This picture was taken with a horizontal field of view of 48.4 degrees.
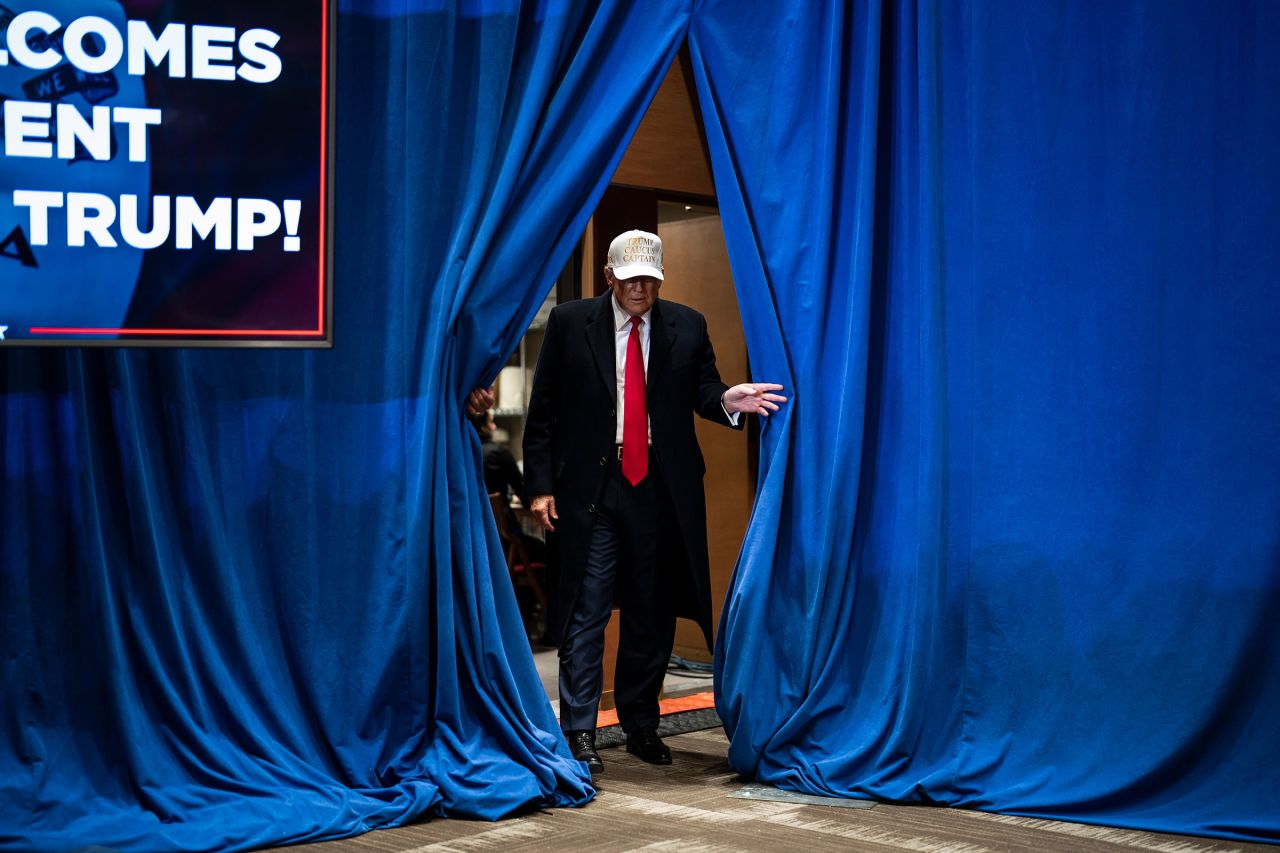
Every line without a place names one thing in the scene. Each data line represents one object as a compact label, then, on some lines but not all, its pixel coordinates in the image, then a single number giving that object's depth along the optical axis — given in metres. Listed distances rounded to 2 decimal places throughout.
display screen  3.04
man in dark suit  4.09
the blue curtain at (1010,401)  3.40
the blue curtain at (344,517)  3.23
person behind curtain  6.34
